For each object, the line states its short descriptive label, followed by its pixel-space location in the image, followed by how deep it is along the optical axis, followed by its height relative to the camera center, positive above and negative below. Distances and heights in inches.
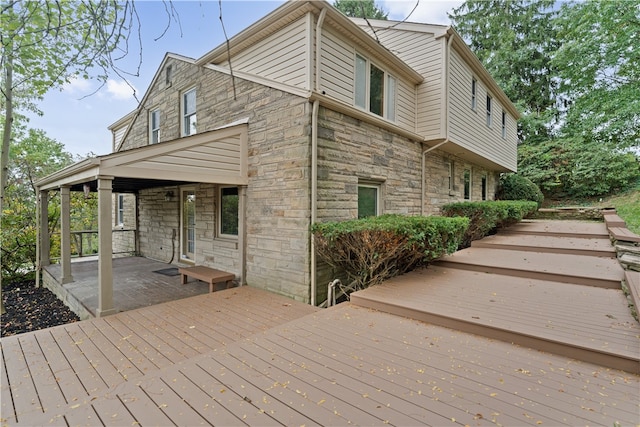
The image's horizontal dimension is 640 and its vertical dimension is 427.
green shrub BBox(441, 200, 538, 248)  325.1 -4.7
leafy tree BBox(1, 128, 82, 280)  321.1 -12.8
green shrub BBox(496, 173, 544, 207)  580.4 +41.1
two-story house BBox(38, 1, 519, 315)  196.1 +52.0
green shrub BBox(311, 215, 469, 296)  178.1 -21.6
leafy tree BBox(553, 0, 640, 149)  486.0 +261.1
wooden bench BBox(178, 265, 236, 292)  221.9 -52.0
